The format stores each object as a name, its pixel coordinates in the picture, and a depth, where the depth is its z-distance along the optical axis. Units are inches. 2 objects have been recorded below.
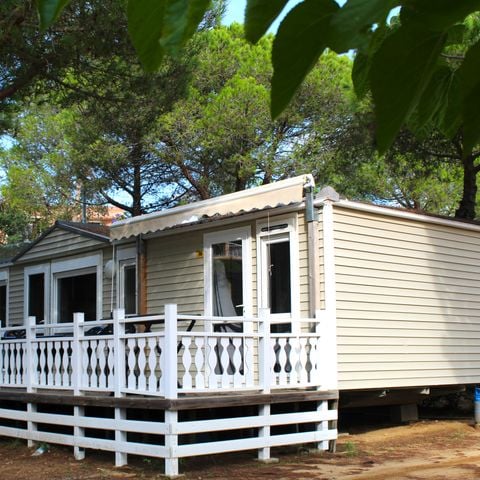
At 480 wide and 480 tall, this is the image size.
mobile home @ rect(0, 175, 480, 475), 295.9
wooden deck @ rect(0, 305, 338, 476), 279.4
